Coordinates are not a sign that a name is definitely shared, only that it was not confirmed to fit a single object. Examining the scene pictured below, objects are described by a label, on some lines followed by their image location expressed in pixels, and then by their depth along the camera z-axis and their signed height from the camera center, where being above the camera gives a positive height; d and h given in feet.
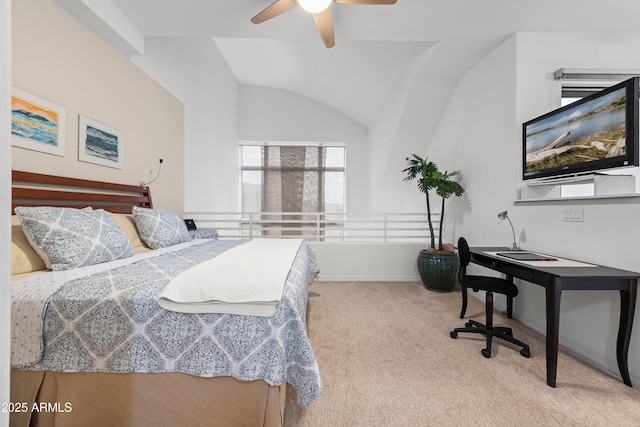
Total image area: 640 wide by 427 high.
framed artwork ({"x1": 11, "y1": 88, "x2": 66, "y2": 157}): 6.25 +1.85
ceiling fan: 7.14 +5.05
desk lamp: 8.65 -0.93
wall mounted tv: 6.18 +1.86
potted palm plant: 11.89 -1.90
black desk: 5.67 -1.55
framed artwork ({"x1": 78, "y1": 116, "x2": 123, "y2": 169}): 7.98 +1.80
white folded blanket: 4.11 -1.20
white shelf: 6.70 +0.67
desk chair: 6.98 -2.05
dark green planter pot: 11.90 -2.48
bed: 4.09 -2.13
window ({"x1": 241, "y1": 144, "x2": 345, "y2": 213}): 23.98 +2.59
